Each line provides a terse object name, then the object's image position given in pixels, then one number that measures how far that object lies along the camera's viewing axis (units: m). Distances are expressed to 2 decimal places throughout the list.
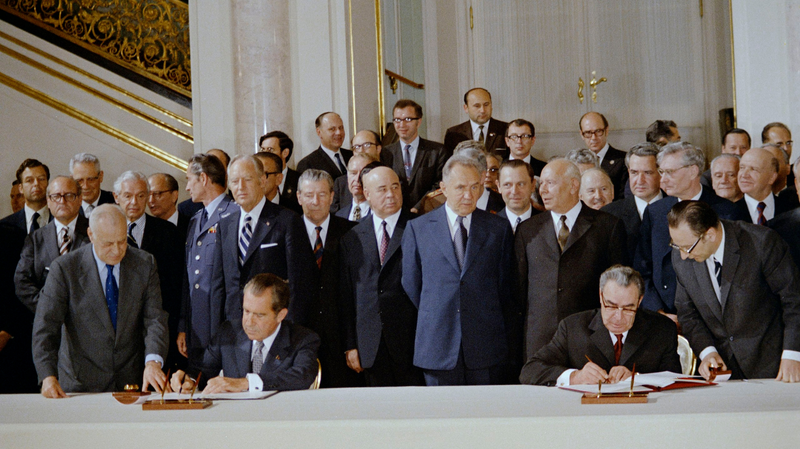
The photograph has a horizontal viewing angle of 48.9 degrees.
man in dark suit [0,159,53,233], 5.59
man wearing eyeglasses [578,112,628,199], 6.43
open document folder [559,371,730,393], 3.02
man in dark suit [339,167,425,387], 4.47
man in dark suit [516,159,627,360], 4.18
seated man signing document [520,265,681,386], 3.58
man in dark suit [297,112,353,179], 6.44
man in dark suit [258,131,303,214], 5.96
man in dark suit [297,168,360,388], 4.67
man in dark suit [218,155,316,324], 4.54
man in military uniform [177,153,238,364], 4.62
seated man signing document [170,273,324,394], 3.71
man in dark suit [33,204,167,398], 3.98
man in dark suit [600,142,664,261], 4.80
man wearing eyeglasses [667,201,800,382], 3.59
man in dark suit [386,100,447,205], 6.14
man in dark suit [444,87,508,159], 6.85
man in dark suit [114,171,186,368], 5.01
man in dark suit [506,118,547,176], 6.40
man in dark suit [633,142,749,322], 4.43
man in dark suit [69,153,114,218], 5.57
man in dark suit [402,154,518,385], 4.23
